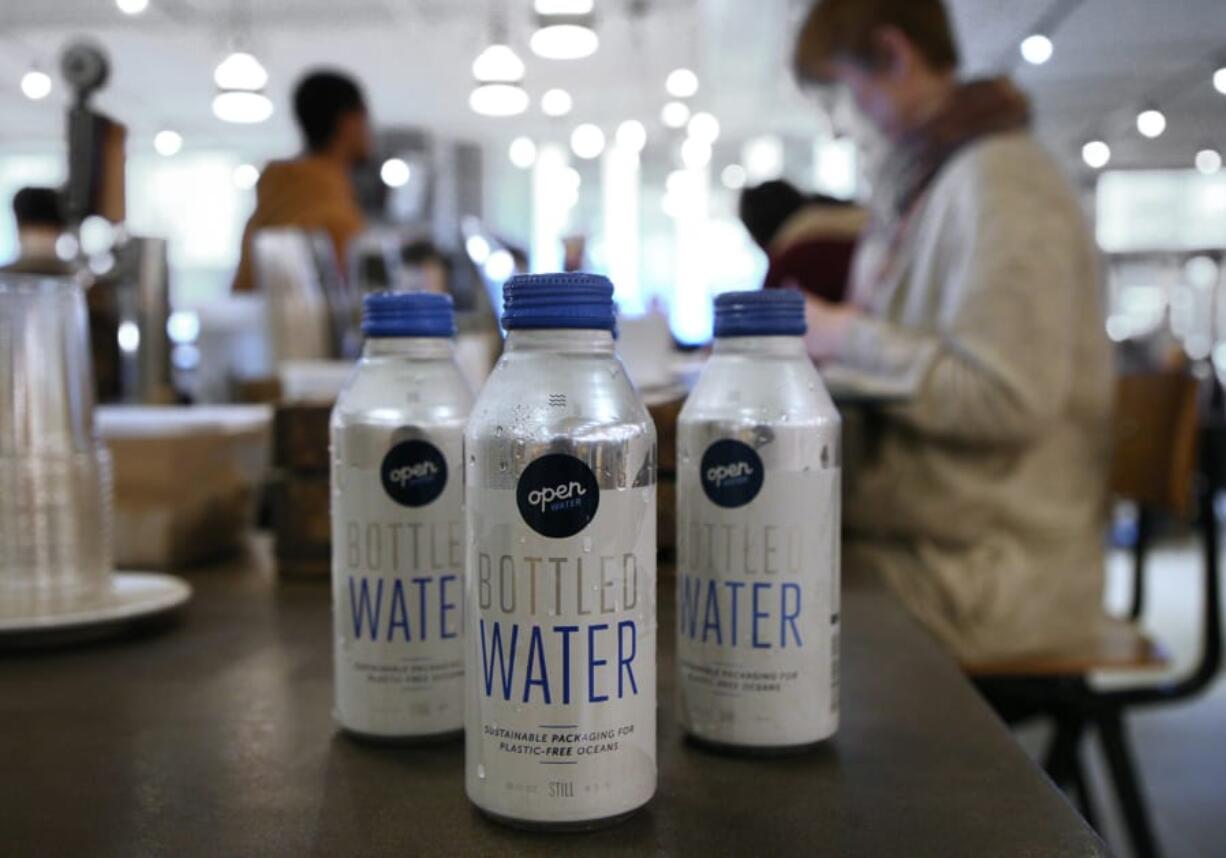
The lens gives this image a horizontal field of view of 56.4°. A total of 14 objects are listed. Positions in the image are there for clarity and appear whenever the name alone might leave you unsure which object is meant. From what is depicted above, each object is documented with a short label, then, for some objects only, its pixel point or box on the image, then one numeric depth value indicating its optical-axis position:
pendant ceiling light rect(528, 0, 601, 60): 3.84
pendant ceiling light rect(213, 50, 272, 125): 5.17
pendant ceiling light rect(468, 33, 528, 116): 5.10
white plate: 0.88
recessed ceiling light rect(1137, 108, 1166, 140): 3.52
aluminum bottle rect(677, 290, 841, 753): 0.61
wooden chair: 1.60
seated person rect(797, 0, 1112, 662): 1.48
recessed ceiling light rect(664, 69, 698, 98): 8.04
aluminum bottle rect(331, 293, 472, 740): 0.62
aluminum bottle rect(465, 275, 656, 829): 0.50
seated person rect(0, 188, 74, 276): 1.54
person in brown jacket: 2.77
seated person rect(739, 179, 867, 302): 2.35
